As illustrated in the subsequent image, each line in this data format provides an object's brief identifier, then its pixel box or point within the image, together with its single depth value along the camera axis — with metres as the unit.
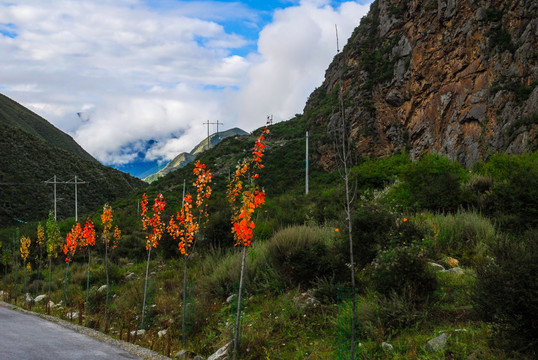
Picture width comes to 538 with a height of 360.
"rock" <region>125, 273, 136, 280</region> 15.26
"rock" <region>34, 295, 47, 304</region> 14.69
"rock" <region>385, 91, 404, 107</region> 40.44
